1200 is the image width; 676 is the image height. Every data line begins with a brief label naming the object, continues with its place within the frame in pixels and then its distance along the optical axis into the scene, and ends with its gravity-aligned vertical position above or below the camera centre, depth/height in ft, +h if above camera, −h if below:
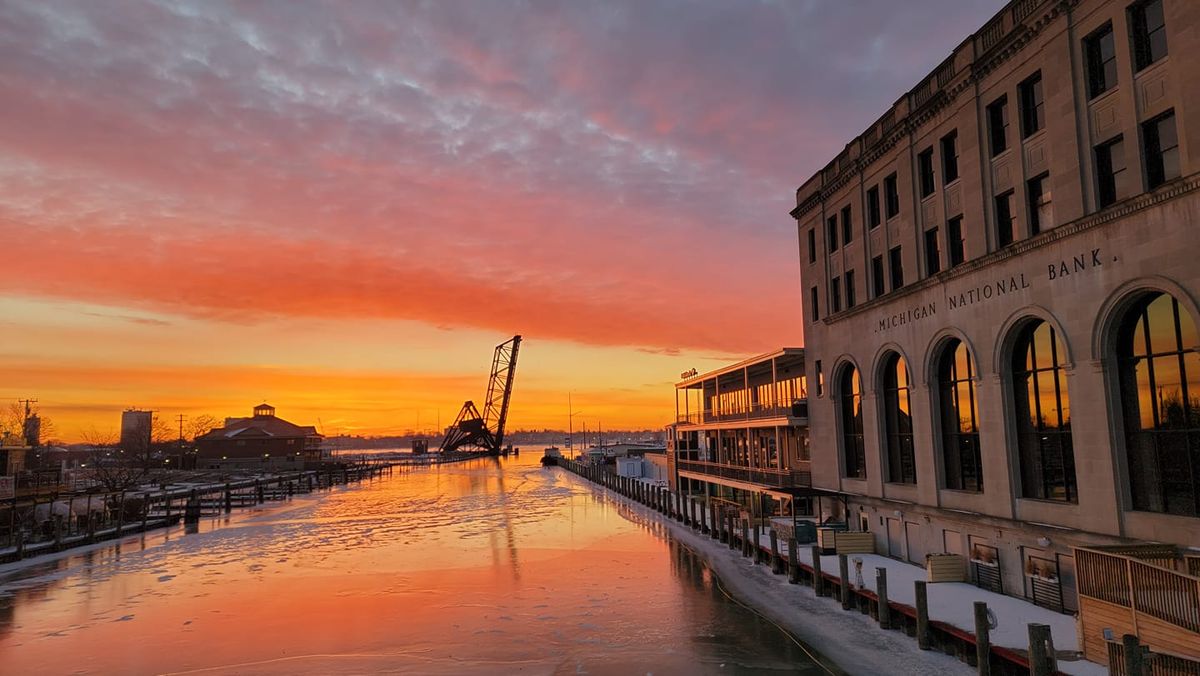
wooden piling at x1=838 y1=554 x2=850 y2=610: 77.15 -18.46
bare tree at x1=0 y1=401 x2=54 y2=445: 545.03 +11.22
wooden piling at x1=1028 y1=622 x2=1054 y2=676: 46.42 -15.96
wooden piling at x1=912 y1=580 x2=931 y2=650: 61.26 -17.98
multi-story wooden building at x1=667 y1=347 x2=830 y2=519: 139.13 -5.99
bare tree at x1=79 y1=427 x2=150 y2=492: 259.80 -17.99
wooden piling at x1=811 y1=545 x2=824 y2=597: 84.28 -19.82
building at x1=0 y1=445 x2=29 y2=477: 151.23 -4.61
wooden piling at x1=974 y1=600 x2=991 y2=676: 52.90 -17.93
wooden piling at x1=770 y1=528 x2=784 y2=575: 98.63 -20.08
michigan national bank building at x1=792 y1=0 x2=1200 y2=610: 58.65 +11.51
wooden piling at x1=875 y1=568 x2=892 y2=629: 68.49 -18.51
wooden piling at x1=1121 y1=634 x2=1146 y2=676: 39.58 -14.08
